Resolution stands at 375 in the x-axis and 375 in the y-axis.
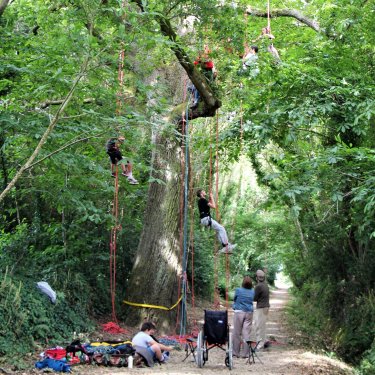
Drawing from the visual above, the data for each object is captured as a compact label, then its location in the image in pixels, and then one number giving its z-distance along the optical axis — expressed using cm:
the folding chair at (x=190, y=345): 855
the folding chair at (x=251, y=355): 898
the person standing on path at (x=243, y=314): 973
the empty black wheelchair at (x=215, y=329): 839
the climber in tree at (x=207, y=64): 1082
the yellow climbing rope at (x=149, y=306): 1133
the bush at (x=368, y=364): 860
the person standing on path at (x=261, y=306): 1095
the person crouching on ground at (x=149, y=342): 795
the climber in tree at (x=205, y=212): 1083
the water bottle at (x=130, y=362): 768
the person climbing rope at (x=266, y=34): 1048
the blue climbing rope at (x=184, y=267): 1115
